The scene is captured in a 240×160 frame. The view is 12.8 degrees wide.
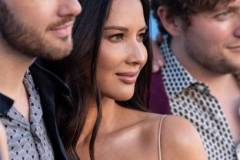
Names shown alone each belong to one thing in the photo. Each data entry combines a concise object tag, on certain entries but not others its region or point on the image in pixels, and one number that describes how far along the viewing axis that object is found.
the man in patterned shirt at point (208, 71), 4.94
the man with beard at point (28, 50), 3.43
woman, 4.09
